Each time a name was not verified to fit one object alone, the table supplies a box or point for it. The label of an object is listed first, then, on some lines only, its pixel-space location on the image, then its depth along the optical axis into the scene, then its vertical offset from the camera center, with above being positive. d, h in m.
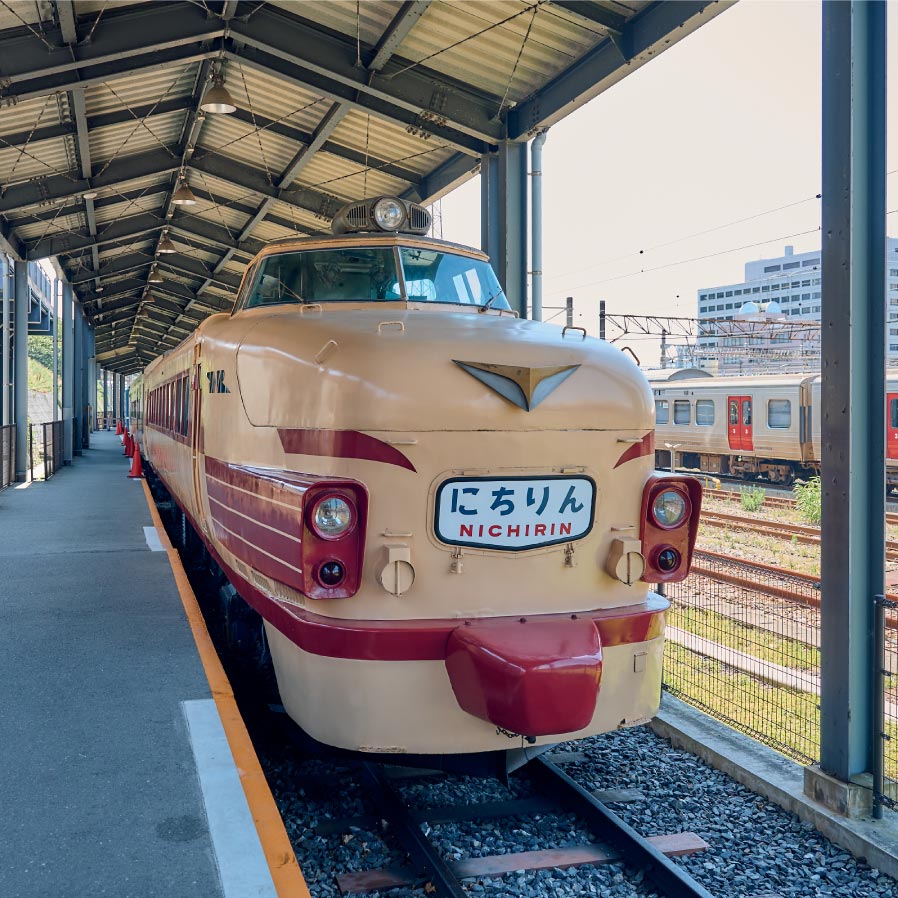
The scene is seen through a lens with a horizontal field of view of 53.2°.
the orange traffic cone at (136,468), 18.58 -0.93
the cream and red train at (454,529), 3.81 -0.49
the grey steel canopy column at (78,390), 26.26 +1.01
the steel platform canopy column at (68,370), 22.78 +1.43
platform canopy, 8.61 +3.93
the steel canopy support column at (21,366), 17.22 +1.13
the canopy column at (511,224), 9.78 +2.16
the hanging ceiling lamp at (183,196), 14.29 +3.63
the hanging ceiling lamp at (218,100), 10.02 +3.62
